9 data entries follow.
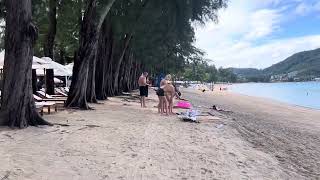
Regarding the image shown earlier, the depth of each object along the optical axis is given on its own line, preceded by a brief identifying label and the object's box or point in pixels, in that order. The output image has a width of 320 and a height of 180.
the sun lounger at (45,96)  9.98
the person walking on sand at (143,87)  10.78
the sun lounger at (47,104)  7.34
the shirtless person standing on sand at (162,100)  9.08
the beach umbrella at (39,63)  9.66
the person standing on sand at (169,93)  9.12
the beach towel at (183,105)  11.24
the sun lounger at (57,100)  9.33
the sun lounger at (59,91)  13.38
